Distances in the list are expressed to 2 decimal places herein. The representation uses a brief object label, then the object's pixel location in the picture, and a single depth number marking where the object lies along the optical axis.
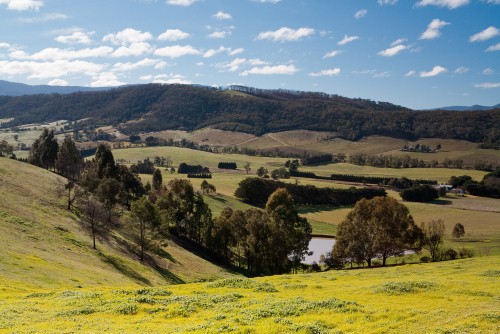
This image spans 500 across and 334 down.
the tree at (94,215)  76.06
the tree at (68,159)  126.06
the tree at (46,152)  133.12
